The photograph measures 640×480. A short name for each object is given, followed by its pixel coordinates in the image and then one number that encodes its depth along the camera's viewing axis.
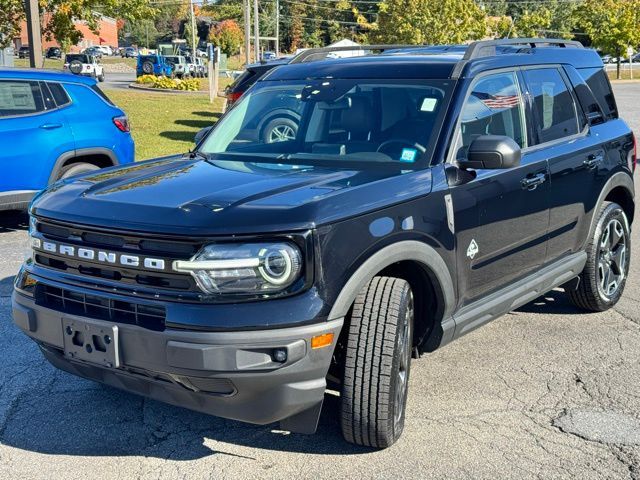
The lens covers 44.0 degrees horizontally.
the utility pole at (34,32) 13.51
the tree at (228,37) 76.88
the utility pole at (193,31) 59.94
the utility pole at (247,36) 35.56
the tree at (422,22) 39.72
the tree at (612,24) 56.62
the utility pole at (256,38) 39.20
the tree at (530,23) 55.75
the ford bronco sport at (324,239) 3.21
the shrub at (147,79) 40.38
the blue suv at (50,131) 8.09
